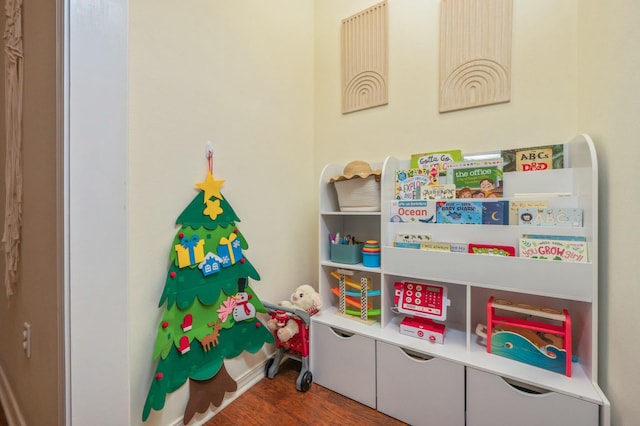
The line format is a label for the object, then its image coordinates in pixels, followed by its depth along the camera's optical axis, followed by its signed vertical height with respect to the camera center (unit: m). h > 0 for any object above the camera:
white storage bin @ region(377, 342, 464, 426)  1.12 -0.79
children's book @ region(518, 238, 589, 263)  1.01 -0.15
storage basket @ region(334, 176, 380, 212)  1.48 +0.11
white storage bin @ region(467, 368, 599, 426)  0.92 -0.72
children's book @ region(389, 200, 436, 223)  1.33 +0.01
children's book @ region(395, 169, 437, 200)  1.41 +0.17
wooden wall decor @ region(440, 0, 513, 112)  1.35 +0.86
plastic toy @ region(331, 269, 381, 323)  1.46 -0.48
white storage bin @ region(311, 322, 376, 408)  1.32 -0.79
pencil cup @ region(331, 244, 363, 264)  1.52 -0.23
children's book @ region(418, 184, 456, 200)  1.33 +0.11
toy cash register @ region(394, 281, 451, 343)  1.27 -0.47
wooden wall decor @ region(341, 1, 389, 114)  1.68 +1.02
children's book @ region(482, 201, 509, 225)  1.16 +0.00
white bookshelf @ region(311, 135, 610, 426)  0.98 -0.43
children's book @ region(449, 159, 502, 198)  1.25 +0.17
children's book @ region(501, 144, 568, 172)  1.20 +0.26
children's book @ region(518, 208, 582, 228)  1.05 -0.02
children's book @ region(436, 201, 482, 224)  1.22 +0.00
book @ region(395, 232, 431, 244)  1.33 -0.13
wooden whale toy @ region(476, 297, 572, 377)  1.04 -0.53
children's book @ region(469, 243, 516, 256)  1.14 -0.16
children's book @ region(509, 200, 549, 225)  1.11 +0.03
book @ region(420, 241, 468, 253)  1.24 -0.16
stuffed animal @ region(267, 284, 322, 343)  1.47 -0.56
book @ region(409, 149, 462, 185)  1.37 +0.27
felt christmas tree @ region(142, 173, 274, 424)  1.09 -0.44
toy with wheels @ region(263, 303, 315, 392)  1.44 -0.75
